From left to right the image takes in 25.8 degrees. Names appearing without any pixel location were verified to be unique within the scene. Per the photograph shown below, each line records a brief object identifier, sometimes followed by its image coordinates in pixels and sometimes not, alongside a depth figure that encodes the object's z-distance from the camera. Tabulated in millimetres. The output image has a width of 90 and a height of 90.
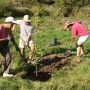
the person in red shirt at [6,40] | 5761
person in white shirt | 6656
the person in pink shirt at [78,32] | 6781
